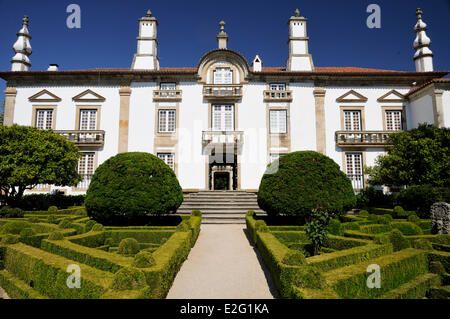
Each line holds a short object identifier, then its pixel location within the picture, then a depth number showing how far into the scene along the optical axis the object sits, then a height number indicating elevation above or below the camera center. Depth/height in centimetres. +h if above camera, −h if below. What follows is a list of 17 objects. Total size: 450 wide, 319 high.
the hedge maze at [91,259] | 437 -146
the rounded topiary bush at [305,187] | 1038 +15
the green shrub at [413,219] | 1071 -113
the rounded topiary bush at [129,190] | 1022 +5
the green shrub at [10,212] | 1216 -94
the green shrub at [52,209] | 1344 -88
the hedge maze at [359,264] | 459 -154
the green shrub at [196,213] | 1235 -100
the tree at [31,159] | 1359 +169
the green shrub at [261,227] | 905 -121
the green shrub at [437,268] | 637 -184
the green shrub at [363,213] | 1258 -106
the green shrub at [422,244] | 705 -140
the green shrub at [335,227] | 935 -125
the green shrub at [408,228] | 945 -134
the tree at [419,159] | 1402 +174
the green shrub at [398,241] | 729 -135
